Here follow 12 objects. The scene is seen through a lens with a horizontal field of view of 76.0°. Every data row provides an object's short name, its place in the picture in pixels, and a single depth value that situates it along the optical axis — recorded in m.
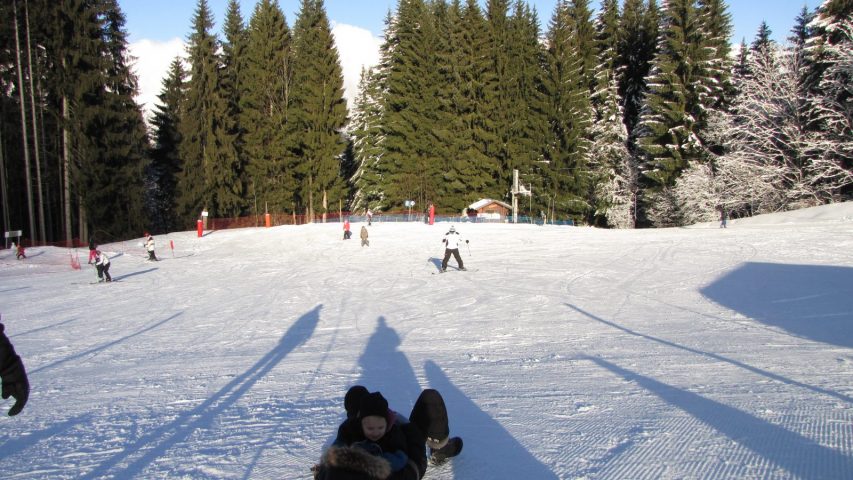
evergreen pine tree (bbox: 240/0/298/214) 47.56
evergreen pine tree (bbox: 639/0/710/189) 43.28
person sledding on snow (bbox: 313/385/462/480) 2.99
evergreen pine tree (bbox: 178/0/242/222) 43.62
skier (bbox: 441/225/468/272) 18.31
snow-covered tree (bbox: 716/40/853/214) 34.97
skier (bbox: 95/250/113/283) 18.23
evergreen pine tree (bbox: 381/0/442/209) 53.78
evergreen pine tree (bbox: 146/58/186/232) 49.93
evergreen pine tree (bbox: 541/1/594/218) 50.06
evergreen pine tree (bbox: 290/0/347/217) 49.00
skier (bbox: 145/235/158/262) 24.55
